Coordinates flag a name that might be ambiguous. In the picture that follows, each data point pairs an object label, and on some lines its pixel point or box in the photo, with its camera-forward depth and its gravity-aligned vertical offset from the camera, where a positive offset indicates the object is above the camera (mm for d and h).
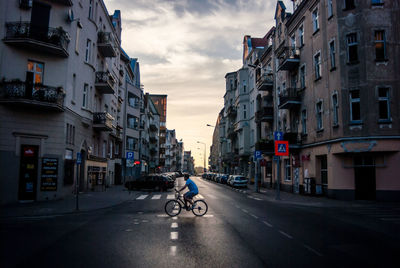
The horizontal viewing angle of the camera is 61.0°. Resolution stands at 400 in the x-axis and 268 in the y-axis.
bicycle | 13469 -1659
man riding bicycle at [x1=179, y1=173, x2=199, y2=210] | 13729 -1029
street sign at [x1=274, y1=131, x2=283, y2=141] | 23602 +2228
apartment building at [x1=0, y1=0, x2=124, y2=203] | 18906 +4095
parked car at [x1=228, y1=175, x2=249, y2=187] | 36597 -1500
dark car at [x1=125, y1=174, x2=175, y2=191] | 31422 -1557
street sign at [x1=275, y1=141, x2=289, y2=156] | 23147 +1397
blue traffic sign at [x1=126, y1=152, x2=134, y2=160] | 26875 +860
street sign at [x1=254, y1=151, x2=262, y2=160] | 29797 +1082
